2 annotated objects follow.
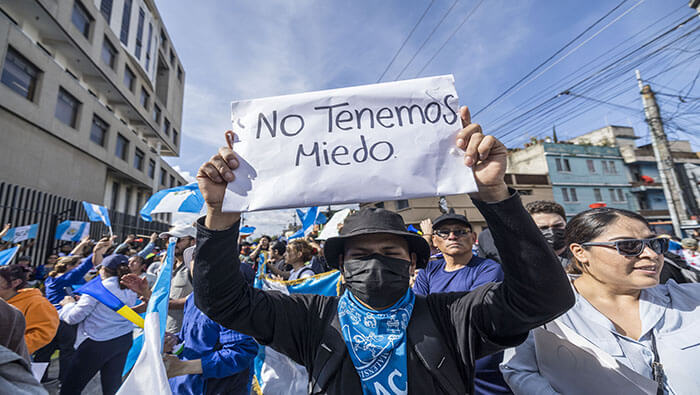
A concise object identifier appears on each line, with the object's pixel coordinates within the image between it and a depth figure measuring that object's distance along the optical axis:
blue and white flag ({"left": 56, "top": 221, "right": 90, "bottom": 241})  9.92
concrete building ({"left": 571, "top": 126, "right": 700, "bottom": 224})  30.88
